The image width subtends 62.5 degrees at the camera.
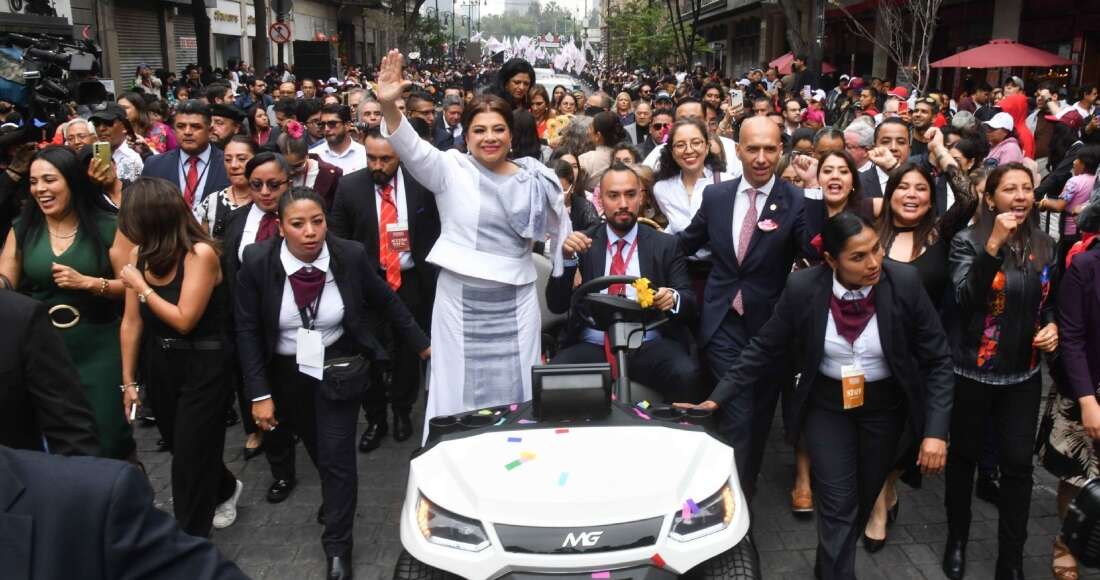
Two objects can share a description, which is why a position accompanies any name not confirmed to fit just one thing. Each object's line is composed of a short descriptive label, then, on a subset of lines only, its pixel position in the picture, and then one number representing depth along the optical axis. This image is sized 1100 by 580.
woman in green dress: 4.38
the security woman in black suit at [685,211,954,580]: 3.78
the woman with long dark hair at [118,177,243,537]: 4.12
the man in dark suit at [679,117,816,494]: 4.73
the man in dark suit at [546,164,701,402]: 4.68
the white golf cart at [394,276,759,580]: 2.82
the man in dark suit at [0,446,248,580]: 1.54
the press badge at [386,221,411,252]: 5.77
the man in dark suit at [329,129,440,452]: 5.73
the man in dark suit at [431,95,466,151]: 8.77
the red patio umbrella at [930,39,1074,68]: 16.38
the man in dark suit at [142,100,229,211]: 6.55
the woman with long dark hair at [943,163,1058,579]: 4.01
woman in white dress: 4.06
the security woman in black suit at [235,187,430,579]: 4.20
